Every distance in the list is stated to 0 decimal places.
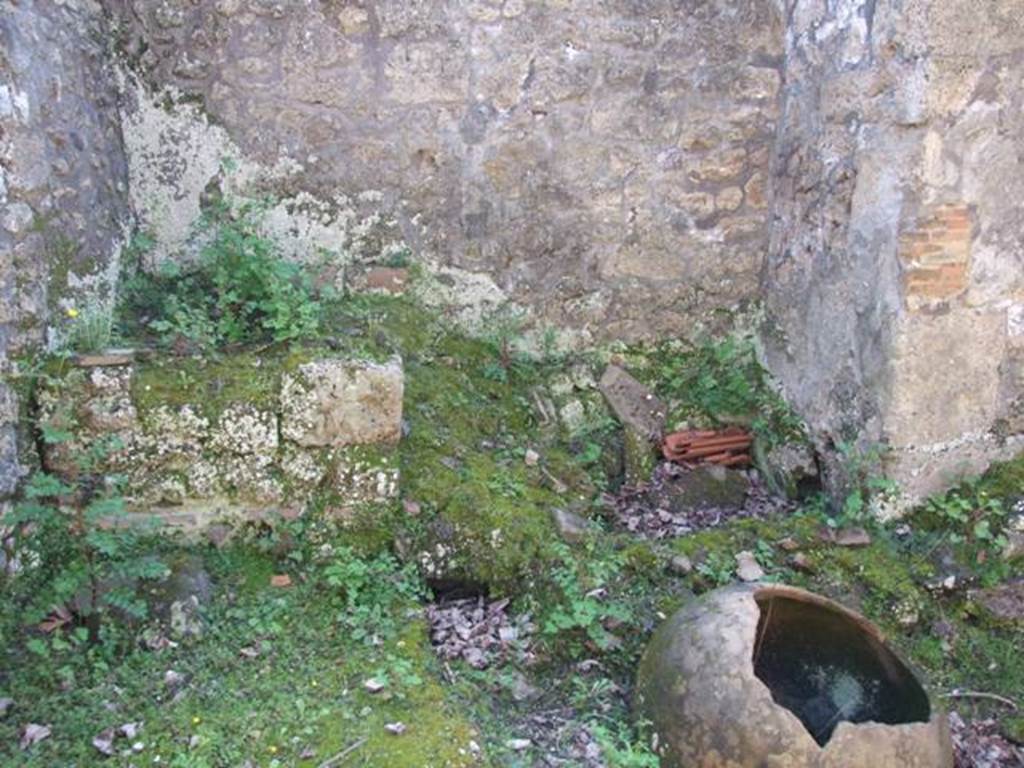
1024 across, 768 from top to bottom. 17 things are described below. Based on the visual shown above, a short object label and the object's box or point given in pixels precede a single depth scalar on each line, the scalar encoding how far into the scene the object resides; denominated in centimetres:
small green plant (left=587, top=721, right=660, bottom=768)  267
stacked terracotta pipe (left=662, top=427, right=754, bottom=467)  443
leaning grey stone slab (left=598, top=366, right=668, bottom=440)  445
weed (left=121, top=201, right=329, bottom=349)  357
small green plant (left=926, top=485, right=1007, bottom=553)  359
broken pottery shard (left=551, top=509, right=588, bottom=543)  361
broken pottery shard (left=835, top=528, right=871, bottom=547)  372
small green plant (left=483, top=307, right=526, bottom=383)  447
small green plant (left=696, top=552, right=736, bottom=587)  353
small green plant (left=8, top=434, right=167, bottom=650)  298
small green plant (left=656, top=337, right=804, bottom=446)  445
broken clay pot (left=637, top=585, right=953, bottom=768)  252
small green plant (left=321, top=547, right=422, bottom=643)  323
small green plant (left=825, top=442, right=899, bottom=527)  375
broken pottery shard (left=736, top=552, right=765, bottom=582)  354
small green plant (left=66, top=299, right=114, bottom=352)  338
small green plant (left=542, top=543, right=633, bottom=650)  326
